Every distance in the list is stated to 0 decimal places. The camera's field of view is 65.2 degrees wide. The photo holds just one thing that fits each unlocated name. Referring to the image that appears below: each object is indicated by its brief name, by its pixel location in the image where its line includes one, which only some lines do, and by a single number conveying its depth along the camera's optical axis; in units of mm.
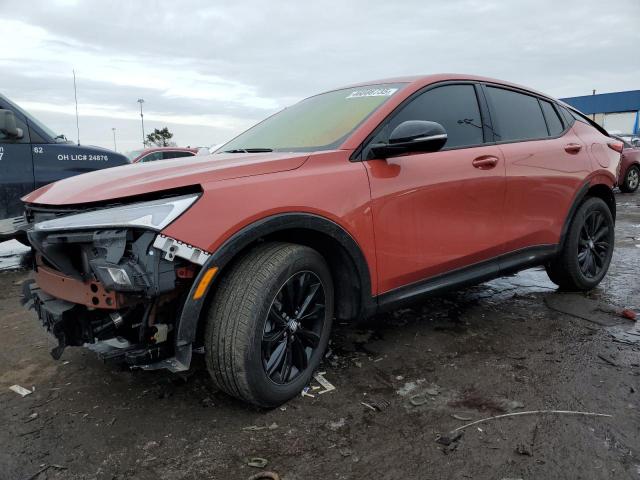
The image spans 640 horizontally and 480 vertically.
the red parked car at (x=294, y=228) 2129
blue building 47062
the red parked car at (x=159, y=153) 12608
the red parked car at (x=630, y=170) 12828
